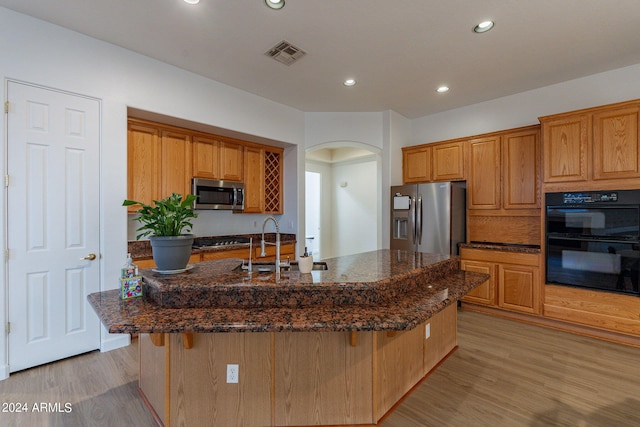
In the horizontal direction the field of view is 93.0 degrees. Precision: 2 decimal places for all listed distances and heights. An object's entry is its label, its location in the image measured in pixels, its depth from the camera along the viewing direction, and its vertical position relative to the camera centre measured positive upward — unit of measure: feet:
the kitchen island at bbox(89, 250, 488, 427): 5.71 -2.72
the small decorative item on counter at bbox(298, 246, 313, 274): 6.77 -1.13
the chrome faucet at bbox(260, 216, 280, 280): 6.32 -0.90
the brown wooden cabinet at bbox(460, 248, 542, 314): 11.75 -2.63
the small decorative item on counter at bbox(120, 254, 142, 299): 6.32 -1.46
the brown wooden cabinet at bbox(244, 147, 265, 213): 14.64 +1.66
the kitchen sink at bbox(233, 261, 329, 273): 7.05 -1.30
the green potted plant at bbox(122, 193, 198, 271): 6.35 -0.38
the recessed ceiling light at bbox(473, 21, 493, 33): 8.42 +5.27
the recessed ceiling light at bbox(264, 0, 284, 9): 7.58 +5.31
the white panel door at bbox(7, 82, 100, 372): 8.16 -0.27
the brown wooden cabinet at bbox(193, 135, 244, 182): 12.85 +2.44
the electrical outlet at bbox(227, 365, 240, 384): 5.86 -3.04
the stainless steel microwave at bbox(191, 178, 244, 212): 12.72 +0.85
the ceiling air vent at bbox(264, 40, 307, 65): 9.59 +5.29
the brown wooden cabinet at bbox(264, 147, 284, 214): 15.56 +1.72
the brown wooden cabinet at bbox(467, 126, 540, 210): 12.39 +1.85
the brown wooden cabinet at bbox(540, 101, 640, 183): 9.70 +2.36
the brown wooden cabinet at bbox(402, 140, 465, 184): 14.37 +2.56
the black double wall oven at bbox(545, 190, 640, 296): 9.68 -0.90
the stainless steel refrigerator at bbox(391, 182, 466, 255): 13.42 -0.17
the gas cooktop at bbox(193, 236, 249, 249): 13.71 -1.31
